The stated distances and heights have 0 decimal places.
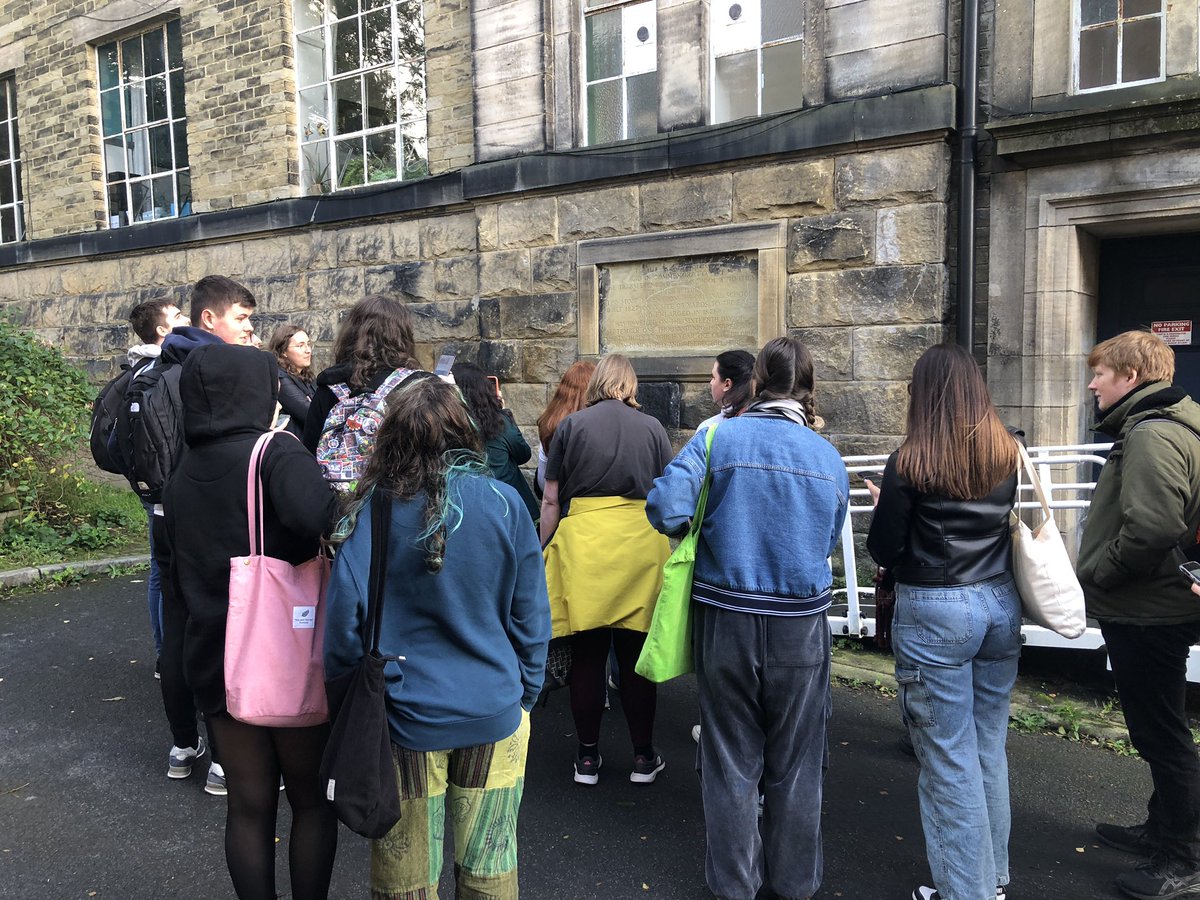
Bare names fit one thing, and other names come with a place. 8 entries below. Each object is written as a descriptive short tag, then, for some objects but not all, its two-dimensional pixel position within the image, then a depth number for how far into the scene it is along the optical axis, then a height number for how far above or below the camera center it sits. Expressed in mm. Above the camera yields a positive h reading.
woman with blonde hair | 3736 -853
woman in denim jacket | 2803 -852
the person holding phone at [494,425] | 4184 -318
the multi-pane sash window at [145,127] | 10859 +2951
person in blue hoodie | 2182 -642
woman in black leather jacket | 2732 -741
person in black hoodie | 2453 -532
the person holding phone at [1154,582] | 2910 -794
